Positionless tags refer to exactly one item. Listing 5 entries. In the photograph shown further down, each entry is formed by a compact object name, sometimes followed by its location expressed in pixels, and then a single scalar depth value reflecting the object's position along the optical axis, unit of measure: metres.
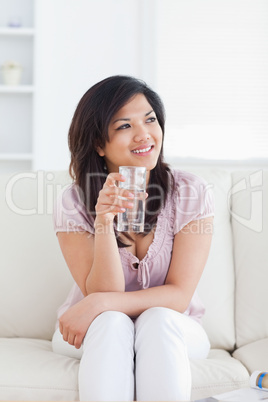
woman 1.45
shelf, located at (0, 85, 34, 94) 3.84
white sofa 1.85
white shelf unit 3.99
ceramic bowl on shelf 3.87
